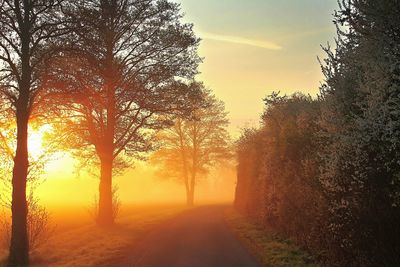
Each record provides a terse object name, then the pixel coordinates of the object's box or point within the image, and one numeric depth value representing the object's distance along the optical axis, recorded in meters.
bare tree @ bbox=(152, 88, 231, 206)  54.75
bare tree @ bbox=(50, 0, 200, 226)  24.14
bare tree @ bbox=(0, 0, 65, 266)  14.56
